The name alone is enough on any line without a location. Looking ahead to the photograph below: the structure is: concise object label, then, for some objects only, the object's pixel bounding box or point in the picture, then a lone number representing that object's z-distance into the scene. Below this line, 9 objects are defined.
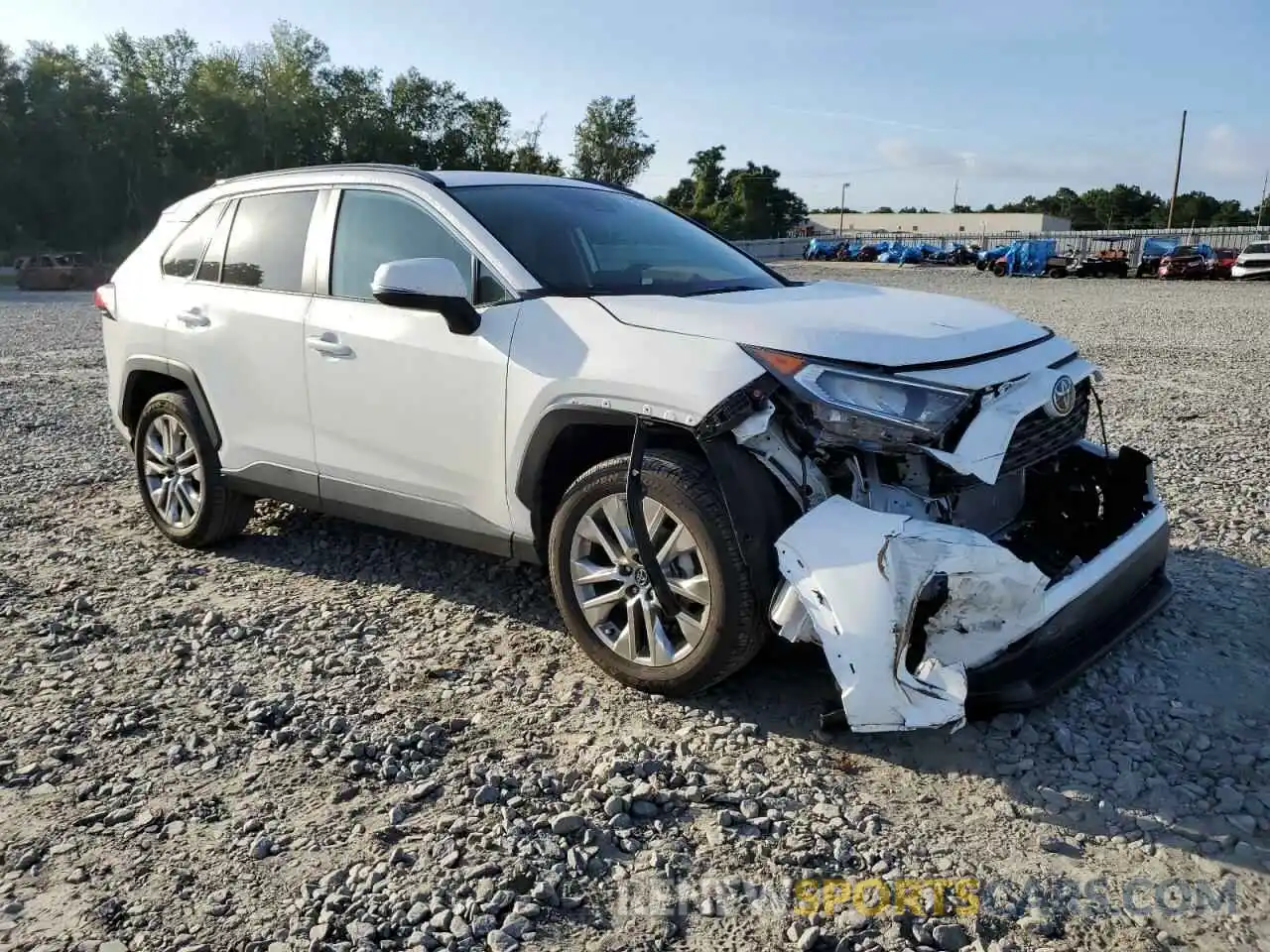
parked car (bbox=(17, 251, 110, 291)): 34.47
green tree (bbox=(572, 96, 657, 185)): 91.44
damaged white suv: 3.12
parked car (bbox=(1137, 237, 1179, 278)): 41.88
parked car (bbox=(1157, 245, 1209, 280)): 38.44
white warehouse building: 104.06
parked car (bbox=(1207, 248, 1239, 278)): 37.91
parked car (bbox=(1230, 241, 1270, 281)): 35.03
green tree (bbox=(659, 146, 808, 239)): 97.82
